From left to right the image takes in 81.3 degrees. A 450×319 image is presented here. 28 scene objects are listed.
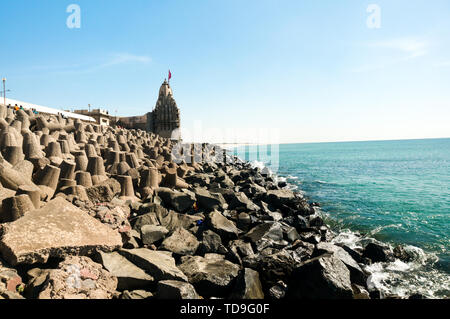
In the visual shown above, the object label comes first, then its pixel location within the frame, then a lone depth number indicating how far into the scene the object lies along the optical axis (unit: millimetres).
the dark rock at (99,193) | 5887
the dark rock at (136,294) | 3282
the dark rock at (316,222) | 8170
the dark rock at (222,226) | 5754
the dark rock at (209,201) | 7597
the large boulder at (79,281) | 2898
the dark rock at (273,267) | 4066
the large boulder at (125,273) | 3518
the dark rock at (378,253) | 6352
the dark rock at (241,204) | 8148
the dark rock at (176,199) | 6968
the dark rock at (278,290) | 3761
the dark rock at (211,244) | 4965
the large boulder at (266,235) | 5560
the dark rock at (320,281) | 3678
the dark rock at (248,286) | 3546
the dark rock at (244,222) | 6879
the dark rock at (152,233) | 4827
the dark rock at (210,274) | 3807
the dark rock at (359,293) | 4034
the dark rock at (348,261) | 4709
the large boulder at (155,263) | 3683
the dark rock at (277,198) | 9977
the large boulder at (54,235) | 3275
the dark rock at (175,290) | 3256
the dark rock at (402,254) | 6646
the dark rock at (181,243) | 4723
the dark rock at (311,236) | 6551
